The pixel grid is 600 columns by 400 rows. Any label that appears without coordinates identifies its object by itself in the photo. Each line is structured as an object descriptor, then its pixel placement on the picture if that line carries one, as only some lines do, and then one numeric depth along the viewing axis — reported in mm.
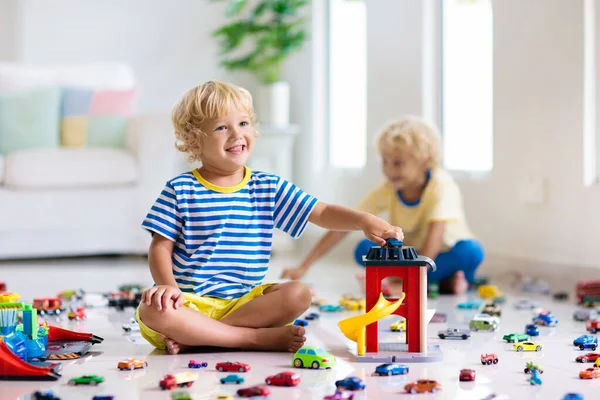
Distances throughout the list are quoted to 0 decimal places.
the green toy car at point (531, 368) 2856
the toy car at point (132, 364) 2922
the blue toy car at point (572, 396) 2601
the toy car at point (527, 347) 3126
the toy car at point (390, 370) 2849
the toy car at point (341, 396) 2617
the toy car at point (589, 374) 2818
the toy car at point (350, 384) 2718
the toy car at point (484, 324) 3427
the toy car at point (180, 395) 2587
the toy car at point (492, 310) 3671
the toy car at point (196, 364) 2931
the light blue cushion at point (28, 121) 5682
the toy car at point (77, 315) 3637
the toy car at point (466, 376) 2809
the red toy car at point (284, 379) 2752
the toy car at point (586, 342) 3145
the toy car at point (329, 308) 3781
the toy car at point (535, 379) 2766
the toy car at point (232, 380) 2776
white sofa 5316
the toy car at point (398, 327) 3393
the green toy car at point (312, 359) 2918
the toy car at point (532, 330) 3342
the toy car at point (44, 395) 2628
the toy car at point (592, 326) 3377
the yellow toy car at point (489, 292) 4073
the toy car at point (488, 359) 2966
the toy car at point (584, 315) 3576
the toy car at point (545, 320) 3487
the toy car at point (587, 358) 2976
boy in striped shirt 3124
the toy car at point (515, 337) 3231
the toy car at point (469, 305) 3842
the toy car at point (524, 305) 3838
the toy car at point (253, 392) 2664
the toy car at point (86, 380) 2770
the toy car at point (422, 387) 2704
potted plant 6216
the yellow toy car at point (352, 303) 3822
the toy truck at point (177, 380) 2735
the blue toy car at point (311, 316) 3632
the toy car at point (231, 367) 2884
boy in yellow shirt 4166
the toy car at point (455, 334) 3294
